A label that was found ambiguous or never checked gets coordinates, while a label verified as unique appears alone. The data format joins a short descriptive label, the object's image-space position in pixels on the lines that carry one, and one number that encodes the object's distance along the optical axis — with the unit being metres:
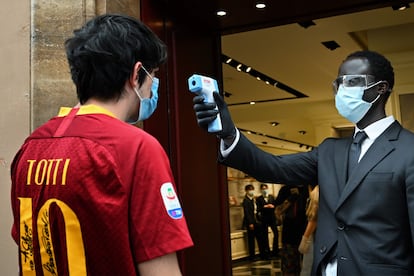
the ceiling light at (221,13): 4.04
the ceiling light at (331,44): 7.34
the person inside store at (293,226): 7.20
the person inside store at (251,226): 14.27
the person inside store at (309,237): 5.41
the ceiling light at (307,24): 6.32
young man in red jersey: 1.27
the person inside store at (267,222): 14.47
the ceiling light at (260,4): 3.92
